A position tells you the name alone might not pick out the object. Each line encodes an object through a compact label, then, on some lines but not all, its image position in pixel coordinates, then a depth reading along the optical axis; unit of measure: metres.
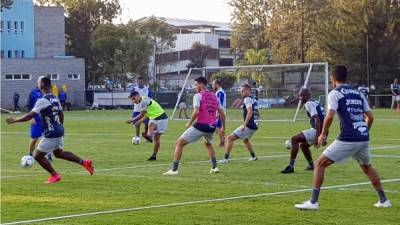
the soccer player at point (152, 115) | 21.22
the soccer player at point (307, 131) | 17.19
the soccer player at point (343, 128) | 11.90
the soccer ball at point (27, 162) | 16.95
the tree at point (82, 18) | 103.75
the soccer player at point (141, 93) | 26.94
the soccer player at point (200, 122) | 16.94
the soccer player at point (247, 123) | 19.55
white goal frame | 42.54
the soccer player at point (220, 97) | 24.72
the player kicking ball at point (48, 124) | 15.55
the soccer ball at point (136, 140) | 26.64
